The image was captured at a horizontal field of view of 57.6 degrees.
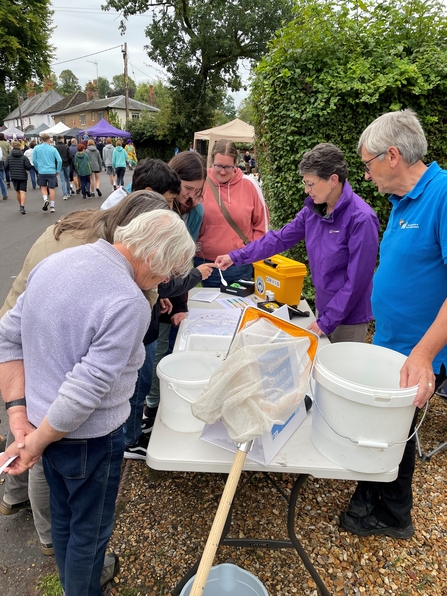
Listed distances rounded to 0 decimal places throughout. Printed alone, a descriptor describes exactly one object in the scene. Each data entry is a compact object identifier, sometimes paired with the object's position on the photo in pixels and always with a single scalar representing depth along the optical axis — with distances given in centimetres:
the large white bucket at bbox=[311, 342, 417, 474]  126
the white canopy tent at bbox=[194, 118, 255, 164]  1378
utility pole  2712
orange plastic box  272
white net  127
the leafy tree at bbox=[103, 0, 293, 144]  1875
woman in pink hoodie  316
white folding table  141
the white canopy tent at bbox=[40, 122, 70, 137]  2677
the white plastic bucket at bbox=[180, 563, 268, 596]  161
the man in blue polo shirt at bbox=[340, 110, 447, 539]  172
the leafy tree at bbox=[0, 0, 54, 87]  1994
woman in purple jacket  221
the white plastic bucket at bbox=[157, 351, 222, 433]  148
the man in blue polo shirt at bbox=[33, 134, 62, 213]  992
